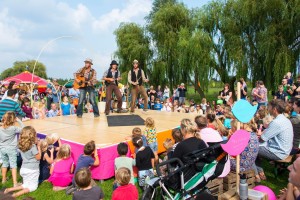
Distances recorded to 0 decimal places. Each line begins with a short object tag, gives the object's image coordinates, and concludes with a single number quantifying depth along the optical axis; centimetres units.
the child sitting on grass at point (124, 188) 339
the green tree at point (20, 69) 7450
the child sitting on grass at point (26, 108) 845
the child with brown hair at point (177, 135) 480
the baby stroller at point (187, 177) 305
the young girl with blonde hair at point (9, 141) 481
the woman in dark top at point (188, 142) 330
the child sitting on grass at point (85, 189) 338
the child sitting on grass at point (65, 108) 1002
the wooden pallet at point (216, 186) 387
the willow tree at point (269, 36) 1357
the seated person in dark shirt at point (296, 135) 497
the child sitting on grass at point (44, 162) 505
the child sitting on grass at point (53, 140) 517
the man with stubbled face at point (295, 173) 208
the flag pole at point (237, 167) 362
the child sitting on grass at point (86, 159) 447
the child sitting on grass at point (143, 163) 444
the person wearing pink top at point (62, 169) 462
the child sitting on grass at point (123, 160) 442
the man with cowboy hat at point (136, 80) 837
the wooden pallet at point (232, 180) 406
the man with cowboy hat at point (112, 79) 812
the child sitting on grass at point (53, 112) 1021
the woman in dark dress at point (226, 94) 1171
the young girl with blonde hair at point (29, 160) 452
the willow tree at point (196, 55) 1636
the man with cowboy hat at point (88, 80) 758
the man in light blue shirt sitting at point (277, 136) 433
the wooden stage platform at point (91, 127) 544
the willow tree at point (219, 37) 1600
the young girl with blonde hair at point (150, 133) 536
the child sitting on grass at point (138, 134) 492
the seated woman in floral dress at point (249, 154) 418
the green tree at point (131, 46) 2000
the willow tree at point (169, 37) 1842
